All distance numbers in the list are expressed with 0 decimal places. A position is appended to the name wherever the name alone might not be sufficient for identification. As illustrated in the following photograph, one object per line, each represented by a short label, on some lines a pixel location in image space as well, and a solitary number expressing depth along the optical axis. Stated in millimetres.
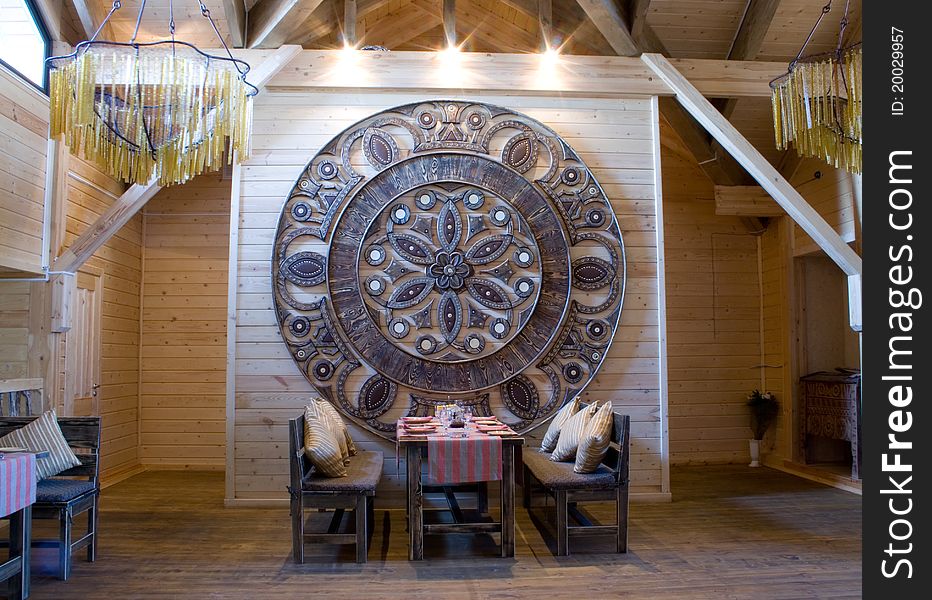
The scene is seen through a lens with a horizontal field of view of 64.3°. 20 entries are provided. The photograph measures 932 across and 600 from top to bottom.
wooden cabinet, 6410
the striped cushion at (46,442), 4113
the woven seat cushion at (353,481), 4125
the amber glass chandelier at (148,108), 3832
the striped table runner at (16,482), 3260
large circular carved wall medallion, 5551
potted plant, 7555
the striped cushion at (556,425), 5250
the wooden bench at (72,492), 3824
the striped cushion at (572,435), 4852
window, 5023
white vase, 7555
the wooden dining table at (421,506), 4184
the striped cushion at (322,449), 4203
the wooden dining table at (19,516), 3340
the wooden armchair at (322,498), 4113
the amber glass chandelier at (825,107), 4234
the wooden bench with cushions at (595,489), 4285
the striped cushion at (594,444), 4383
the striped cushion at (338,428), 4868
